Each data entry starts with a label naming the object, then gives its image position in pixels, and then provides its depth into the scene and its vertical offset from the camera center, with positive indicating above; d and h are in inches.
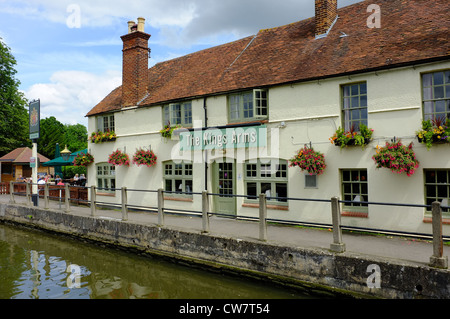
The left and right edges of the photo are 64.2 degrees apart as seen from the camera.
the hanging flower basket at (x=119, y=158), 637.9 +26.3
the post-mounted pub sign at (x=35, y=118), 684.7 +109.1
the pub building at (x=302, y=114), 377.1 +72.9
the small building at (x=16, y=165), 1275.8 +39.0
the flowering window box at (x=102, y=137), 671.8 +69.7
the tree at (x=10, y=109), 1272.1 +242.7
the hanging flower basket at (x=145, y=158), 594.9 +23.7
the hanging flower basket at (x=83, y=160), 713.3 +28.1
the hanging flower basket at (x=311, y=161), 421.7 +8.8
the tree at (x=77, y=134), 2732.3 +342.2
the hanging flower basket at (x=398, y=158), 360.2 +8.4
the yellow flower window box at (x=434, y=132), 348.2 +33.1
